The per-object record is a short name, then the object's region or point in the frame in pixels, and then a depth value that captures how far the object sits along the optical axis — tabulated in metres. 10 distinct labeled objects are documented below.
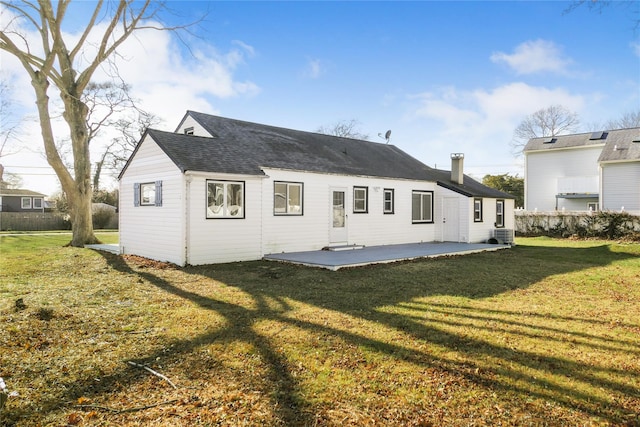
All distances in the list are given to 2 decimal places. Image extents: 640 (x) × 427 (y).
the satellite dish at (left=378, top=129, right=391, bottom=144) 21.72
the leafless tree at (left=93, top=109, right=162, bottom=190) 32.94
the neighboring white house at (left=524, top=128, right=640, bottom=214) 25.31
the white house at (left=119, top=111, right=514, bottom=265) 11.34
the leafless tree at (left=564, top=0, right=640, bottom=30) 6.31
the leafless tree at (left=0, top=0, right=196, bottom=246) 15.30
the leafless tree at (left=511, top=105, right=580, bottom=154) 39.50
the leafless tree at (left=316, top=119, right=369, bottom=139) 44.89
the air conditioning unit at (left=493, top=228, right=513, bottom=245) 17.77
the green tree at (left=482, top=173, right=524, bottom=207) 38.22
